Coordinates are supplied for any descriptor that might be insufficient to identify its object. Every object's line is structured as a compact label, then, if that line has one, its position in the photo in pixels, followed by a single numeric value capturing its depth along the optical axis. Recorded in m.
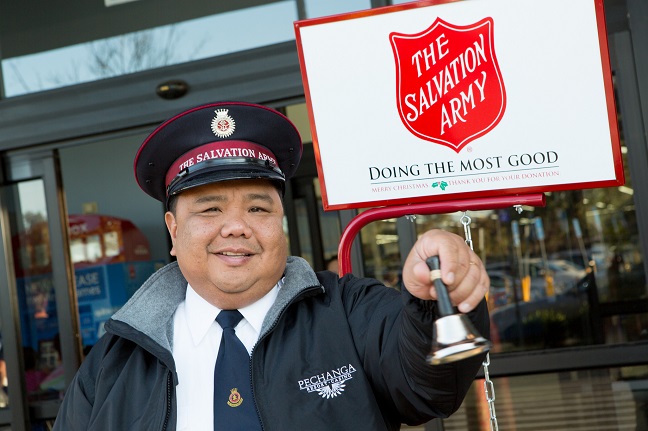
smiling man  1.58
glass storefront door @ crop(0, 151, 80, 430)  3.77
